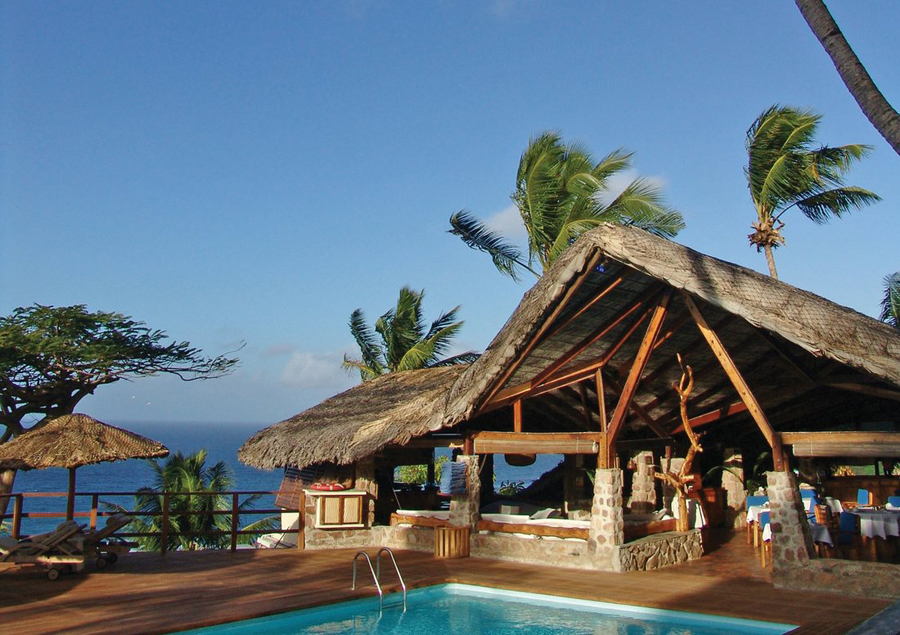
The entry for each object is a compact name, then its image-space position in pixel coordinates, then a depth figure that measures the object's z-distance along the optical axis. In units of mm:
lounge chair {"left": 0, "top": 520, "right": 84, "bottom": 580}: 9227
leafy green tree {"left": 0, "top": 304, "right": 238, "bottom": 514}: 21016
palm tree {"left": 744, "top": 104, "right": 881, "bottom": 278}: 18703
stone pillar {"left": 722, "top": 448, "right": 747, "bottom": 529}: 15047
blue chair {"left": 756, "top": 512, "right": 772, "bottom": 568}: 10312
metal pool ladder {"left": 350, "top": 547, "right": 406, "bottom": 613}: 8211
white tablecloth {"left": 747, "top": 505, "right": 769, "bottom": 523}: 11287
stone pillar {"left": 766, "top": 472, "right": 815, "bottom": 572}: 8617
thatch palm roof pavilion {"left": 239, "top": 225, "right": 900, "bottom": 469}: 8820
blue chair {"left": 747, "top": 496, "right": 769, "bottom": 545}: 11633
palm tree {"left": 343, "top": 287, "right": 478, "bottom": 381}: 24000
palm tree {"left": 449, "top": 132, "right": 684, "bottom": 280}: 19594
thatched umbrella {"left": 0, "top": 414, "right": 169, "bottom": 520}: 9641
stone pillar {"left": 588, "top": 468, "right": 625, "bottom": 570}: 10000
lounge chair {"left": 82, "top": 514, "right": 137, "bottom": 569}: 9773
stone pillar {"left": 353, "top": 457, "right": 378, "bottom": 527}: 12836
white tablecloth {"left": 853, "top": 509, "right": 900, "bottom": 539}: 8742
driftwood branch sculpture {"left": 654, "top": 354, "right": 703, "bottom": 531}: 10492
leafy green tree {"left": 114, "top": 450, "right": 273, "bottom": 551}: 19062
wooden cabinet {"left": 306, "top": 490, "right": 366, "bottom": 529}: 12398
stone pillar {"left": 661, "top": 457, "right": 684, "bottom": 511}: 14543
